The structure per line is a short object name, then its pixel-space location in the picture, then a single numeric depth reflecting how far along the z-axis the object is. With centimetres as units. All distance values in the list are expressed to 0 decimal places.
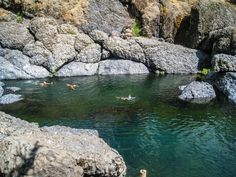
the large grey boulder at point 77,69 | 2410
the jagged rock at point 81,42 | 2486
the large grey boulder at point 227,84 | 1979
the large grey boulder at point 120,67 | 2456
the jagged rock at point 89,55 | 2469
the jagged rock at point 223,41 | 2329
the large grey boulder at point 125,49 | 2493
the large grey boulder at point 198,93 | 1938
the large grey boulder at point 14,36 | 2403
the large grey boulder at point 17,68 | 2298
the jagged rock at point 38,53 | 2386
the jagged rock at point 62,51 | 2401
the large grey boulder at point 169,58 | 2495
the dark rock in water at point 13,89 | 2068
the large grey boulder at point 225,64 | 2106
